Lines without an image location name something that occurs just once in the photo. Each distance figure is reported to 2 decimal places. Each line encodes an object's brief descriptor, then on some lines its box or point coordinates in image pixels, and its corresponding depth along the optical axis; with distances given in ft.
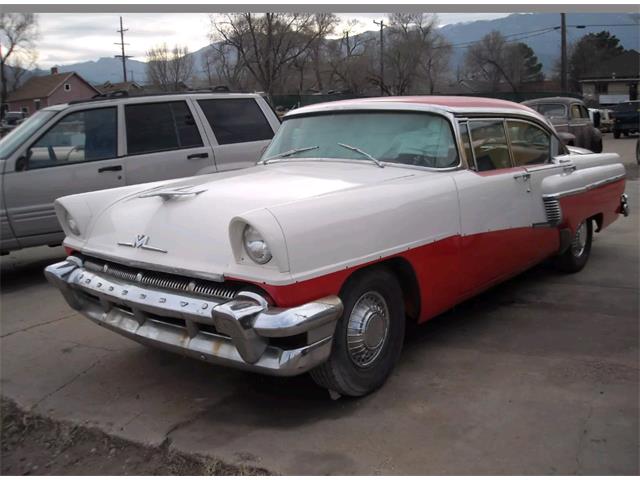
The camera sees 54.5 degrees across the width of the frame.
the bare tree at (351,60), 143.33
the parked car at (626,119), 94.38
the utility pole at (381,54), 125.00
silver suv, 20.27
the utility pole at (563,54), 111.45
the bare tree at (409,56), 127.54
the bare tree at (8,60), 44.46
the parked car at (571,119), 48.03
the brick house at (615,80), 176.88
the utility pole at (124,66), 159.82
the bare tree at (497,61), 182.60
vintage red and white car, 9.60
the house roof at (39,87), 185.98
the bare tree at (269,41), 105.50
